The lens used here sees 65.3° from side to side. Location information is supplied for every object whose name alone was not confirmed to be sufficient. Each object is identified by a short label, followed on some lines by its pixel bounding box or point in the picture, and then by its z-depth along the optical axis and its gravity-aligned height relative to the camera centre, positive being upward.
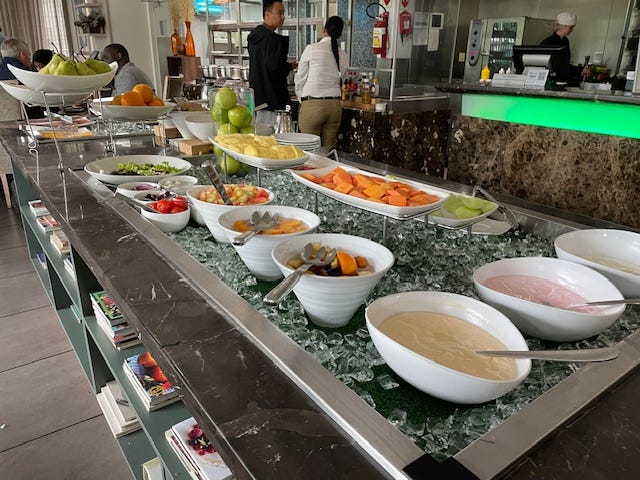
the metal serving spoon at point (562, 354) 0.62 -0.34
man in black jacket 3.98 +0.03
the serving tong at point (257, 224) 0.90 -0.30
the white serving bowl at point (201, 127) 1.96 -0.24
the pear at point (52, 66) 1.70 -0.02
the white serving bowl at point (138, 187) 1.43 -0.35
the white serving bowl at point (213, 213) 1.10 -0.32
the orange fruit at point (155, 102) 1.97 -0.15
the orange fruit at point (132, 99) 1.91 -0.14
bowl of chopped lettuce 1.53 -0.33
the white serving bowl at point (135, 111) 1.88 -0.18
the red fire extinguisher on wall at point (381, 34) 4.79 +0.30
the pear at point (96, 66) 1.81 -0.02
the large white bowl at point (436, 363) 0.59 -0.34
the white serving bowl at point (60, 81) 1.59 -0.07
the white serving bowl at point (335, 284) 0.77 -0.32
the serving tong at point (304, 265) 0.71 -0.31
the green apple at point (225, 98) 1.74 -0.11
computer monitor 4.25 +0.12
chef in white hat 4.39 +0.27
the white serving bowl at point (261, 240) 0.92 -0.31
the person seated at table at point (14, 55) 4.21 +0.04
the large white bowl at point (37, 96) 1.83 -0.13
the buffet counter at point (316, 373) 0.56 -0.40
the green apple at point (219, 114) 1.76 -0.17
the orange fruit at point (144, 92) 1.97 -0.11
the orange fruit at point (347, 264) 0.82 -0.31
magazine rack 1.21 -0.84
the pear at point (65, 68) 1.68 -0.03
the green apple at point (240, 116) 1.75 -0.17
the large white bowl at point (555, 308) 0.71 -0.34
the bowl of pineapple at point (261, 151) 1.34 -0.23
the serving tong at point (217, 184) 1.19 -0.28
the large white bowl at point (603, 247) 0.97 -0.34
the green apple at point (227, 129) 1.78 -0.22
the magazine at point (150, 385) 1.27 -0.79
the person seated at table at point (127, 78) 3.88 -0.12
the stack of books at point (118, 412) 1.53 -1.06
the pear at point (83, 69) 1.74 -0.03
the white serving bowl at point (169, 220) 1.21 -0.36
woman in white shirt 4.18 -0.14
